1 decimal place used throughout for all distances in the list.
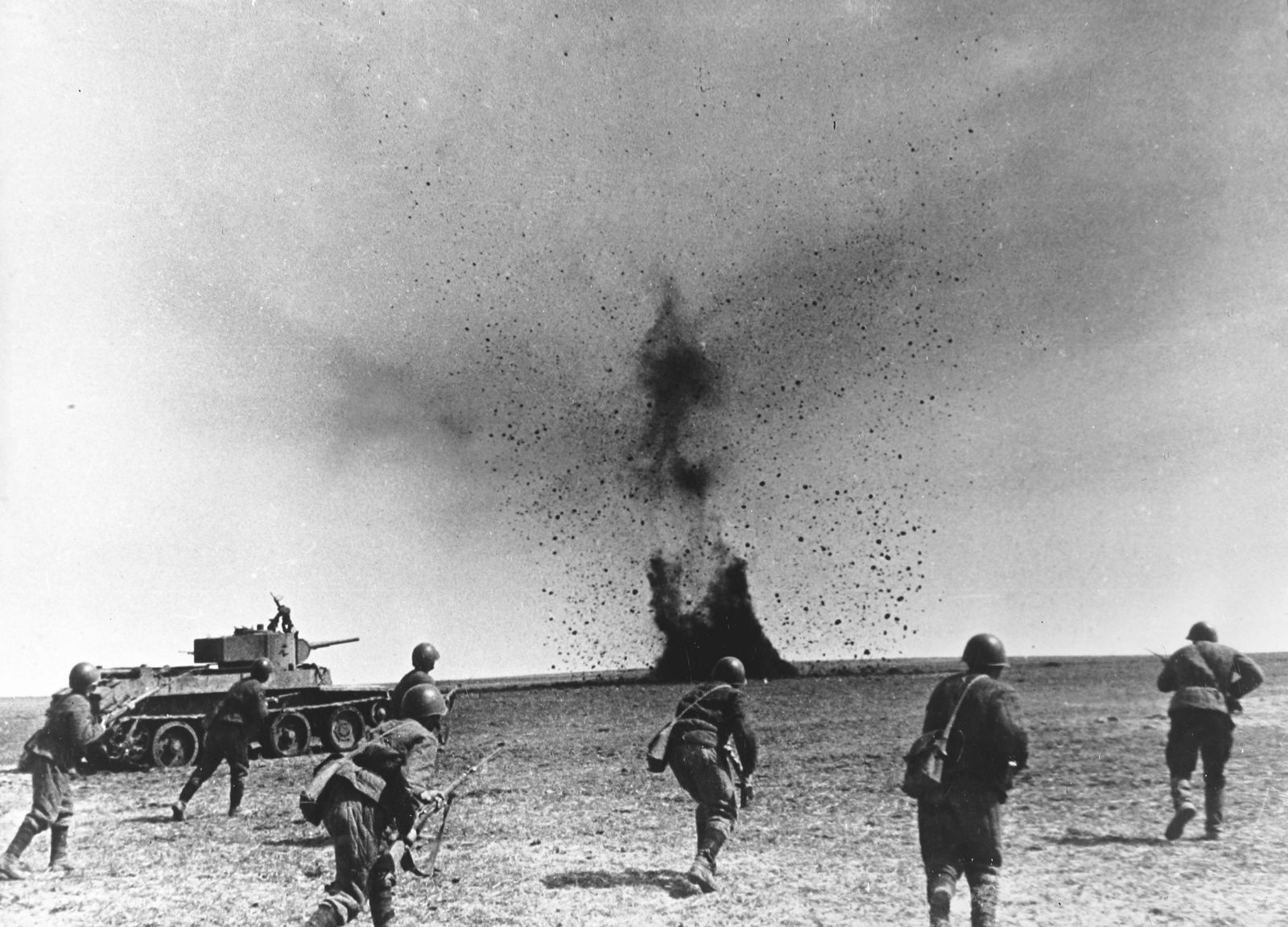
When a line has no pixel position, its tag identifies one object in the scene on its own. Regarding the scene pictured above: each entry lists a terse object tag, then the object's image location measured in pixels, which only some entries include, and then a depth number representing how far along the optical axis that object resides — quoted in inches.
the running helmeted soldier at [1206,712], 346.3
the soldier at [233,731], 455.5
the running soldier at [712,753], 301.1
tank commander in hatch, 855.1
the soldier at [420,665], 379.9
